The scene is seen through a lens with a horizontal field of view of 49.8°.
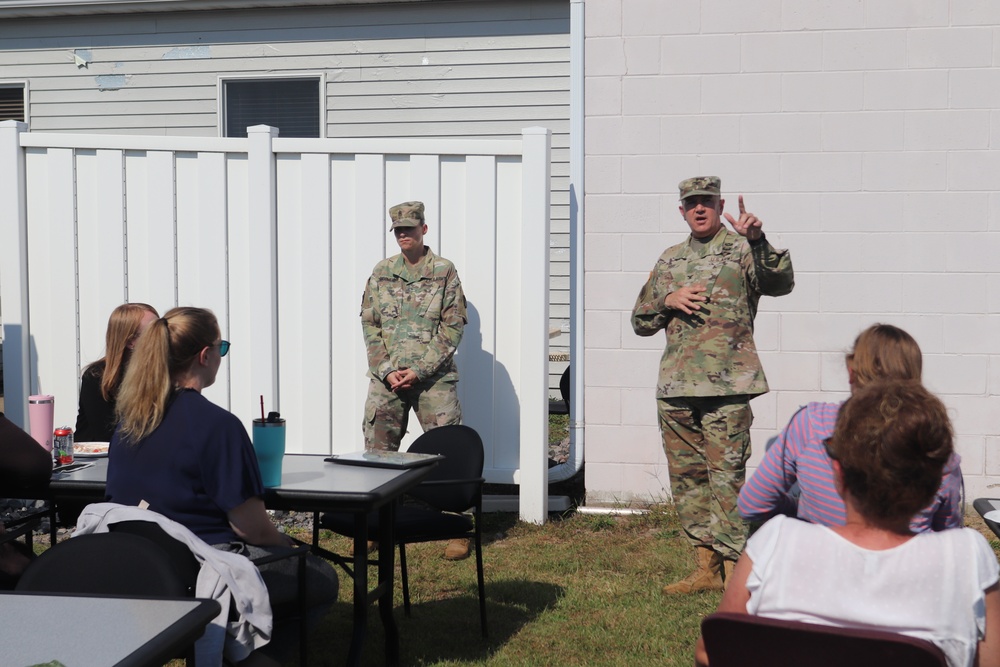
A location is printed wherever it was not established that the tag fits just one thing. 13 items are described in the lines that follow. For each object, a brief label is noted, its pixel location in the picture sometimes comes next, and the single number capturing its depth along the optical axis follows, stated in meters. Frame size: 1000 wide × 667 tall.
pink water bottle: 4.17
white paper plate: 4.29
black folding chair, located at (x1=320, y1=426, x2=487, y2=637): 4.39
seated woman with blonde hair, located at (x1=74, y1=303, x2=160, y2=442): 4.62
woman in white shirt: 2.06
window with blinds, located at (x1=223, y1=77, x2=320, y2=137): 9.92
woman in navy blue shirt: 3.16
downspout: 6.60
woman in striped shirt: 2.93
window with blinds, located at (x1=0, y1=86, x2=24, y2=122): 10.38
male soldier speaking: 4.96
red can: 4.11
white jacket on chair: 2.94
